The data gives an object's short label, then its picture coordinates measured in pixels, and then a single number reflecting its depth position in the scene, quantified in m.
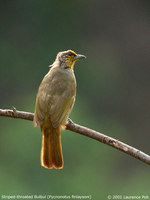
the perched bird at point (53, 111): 11.26
